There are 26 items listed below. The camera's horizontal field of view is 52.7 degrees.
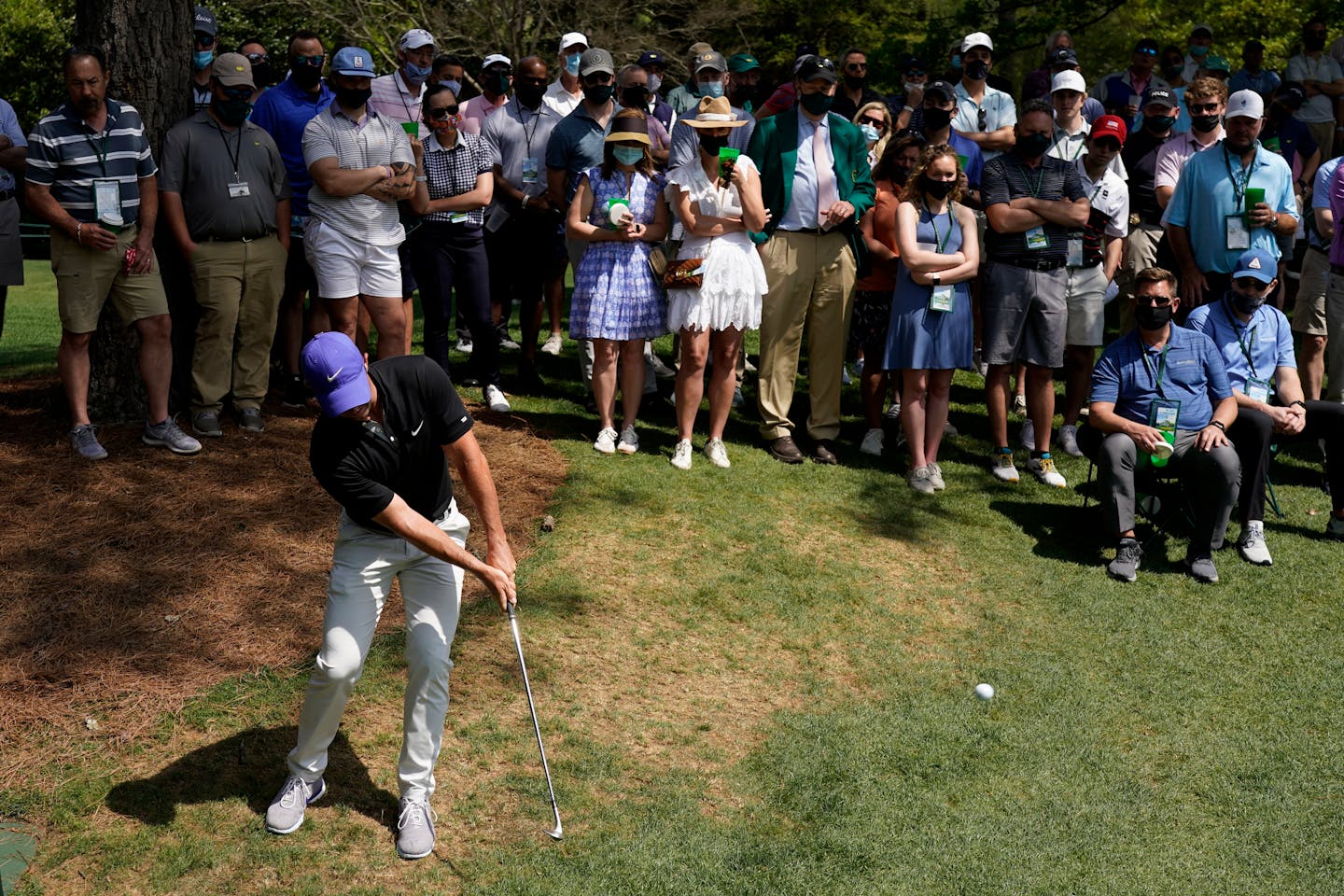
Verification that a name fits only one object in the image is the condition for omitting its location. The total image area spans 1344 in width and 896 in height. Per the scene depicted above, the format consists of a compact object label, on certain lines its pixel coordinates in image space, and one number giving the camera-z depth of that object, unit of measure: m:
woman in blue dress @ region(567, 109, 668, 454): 8.55
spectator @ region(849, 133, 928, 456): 9.16
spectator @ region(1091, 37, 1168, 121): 11.73
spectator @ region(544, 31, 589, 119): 10.56
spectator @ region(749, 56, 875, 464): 8.84
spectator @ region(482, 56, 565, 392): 10.01
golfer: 4.64
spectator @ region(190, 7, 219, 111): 9.80
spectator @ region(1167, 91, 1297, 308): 9.06
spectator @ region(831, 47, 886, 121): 10.34
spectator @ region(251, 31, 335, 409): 8.77
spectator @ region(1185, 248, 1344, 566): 8.29
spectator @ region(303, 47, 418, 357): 8.02
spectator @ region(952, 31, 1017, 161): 10.41
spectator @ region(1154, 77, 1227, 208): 9.35
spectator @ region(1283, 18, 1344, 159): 13.05
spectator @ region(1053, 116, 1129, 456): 9.21
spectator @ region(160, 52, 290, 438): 7.90
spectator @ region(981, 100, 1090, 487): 8.85
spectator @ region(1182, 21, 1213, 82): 13.00
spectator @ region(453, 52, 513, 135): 10.41
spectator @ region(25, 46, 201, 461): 7.36
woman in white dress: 8.41
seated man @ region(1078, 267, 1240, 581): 7.85
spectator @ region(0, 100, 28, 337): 8.15
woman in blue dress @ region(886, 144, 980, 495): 8.61
